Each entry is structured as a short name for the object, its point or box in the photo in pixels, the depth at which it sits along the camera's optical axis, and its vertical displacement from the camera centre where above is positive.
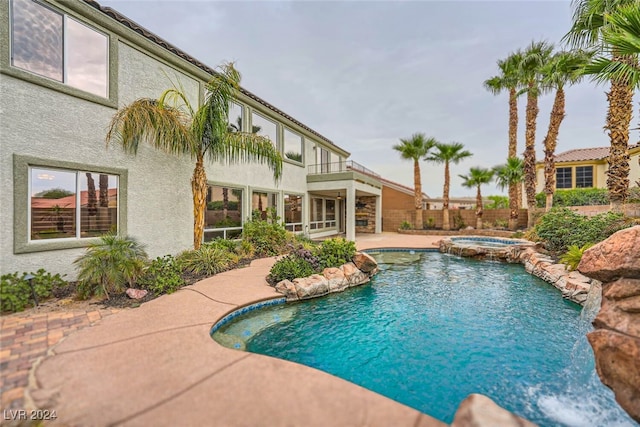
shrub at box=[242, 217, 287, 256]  10.95 -0.94
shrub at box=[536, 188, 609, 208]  17.58 +1.19
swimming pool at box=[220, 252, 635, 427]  3.24 -2.21
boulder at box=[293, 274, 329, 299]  6.66 -1.84
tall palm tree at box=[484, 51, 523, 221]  17.17 +8.59
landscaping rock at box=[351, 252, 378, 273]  8.59 -1.56
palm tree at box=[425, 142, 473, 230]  19.34 +4.23
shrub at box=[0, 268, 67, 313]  4.88 -1.46
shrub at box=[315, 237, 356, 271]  8.40 -1.26
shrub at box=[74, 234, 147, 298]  5.64 -1.16
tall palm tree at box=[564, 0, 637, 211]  9.06 +3.54
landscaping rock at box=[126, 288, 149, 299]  5.71 -1.71
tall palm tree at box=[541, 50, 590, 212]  13.10 +6.65
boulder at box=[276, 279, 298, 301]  6.49 -1.84
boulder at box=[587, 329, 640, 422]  2.74 -1.62
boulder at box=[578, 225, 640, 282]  3.22 -0.56
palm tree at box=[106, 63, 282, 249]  7.23 +2.44
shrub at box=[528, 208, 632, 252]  8.92 -0.48
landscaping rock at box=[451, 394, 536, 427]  2.19 -1.71
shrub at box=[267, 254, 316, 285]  7.16 -1.52
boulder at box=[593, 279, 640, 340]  3.01 -1.12
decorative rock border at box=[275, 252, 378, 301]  6.61 -1.80
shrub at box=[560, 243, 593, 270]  7.82 -1.26
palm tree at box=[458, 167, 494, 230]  19.11 +2.55
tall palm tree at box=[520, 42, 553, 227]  15.48 +7.03
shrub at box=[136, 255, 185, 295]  6.14 -1.54
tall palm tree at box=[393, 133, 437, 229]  19.72 +4.88
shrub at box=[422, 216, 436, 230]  21.36 -0.72
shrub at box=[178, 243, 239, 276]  7.91 -1.43
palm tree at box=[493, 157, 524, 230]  17.73 +2.46
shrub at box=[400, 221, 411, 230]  21.42 -0.88
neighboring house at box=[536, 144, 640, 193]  22.09 +3.81
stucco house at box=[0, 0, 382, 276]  5.62 +1.71
